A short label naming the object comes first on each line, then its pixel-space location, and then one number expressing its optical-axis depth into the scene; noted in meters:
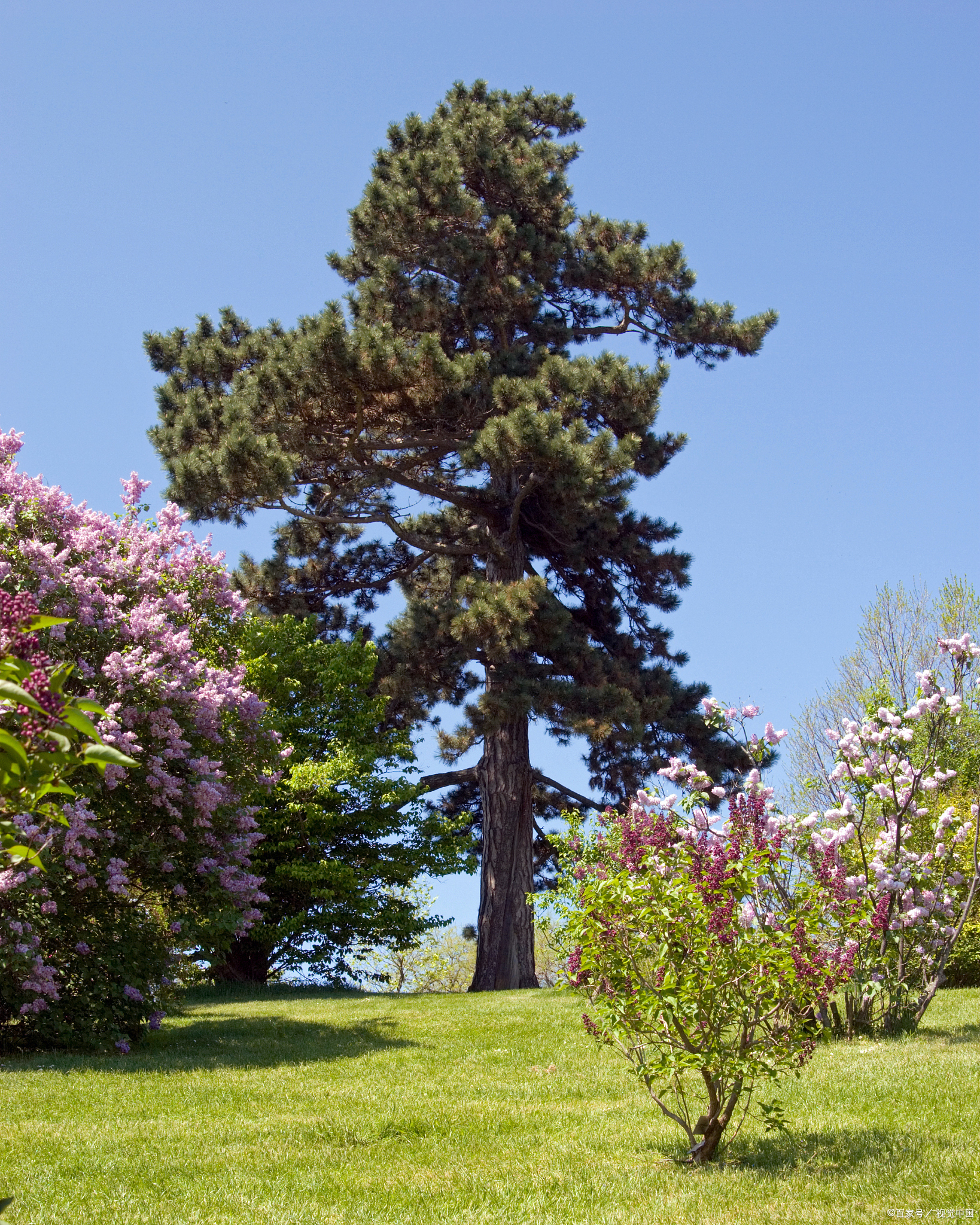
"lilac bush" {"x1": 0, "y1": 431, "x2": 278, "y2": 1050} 10.30
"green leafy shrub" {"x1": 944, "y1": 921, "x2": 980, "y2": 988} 14.77
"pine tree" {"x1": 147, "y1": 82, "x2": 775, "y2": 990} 18.02
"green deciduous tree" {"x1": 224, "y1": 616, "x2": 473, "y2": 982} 20.12
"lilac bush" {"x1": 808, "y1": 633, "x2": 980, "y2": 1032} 9.68
